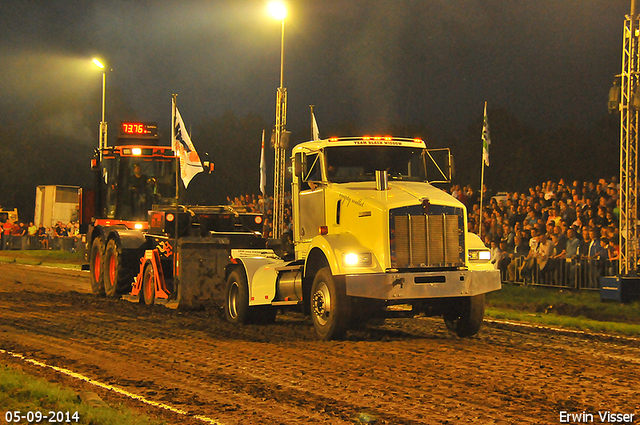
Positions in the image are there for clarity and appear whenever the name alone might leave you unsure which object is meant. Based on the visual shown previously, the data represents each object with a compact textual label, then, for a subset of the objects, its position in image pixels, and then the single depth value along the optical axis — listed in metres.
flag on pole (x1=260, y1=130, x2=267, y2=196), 30.08
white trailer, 48.81
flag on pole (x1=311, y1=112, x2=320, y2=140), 24.56
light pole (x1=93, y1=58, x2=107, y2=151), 36.31
